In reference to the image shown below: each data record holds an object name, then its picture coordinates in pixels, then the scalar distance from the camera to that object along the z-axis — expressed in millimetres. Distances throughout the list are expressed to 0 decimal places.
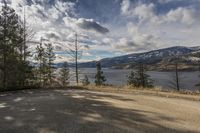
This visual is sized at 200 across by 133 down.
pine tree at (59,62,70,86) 26075
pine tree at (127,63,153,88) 23110
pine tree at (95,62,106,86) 24806
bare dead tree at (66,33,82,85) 15227
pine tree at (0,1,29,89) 9753
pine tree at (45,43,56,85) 20460
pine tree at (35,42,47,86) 18266
